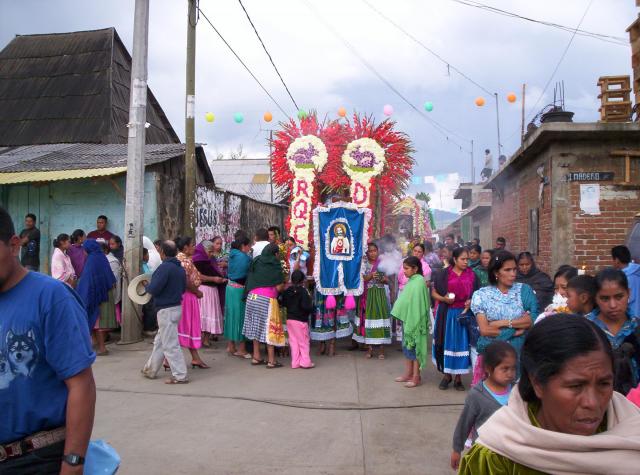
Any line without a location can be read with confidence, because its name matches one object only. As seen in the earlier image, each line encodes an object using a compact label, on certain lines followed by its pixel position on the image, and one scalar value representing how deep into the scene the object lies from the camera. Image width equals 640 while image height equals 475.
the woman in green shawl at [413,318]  7.36
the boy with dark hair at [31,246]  11.12
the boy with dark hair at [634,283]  6.59
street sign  10.27
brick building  10.16
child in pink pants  8.44
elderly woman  1.63
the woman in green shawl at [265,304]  8.48
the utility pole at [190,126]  11.46
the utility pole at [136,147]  9.66
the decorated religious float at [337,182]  9.65
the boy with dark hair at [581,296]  4.15
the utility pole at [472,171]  43.48
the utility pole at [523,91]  24.57
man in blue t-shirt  2.23
